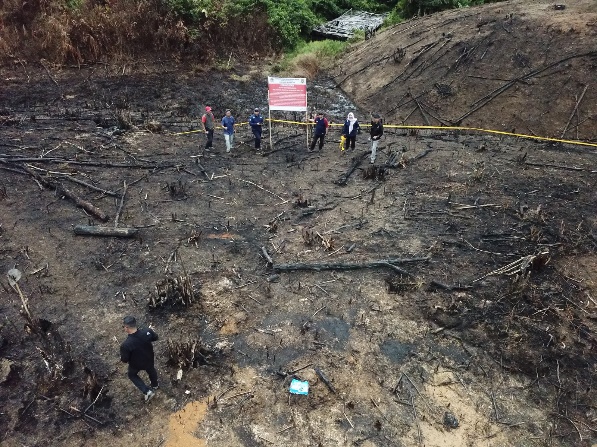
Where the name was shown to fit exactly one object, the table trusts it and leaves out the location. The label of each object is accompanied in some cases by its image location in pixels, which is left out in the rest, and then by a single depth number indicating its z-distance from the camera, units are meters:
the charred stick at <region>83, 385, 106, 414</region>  6.22
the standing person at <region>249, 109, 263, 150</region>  13.64
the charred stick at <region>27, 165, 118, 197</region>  11.38
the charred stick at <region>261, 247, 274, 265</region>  9.08
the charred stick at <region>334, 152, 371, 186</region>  12.32
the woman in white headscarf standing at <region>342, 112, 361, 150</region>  13.45
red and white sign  13.49
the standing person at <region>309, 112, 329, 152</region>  13.70
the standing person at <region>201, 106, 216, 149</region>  13.53
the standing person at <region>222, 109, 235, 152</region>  13.45
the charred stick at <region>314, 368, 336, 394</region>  6.64
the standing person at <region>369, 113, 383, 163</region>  12.75
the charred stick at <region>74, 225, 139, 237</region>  9.77
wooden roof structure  23.73
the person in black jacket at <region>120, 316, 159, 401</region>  5.91
